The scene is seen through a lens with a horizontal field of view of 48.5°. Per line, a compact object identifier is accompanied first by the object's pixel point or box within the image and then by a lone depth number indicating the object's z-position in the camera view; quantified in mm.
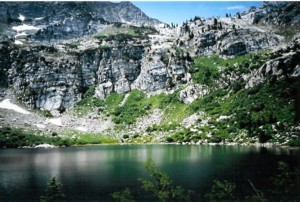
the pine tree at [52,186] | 30225
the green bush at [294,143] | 110744
